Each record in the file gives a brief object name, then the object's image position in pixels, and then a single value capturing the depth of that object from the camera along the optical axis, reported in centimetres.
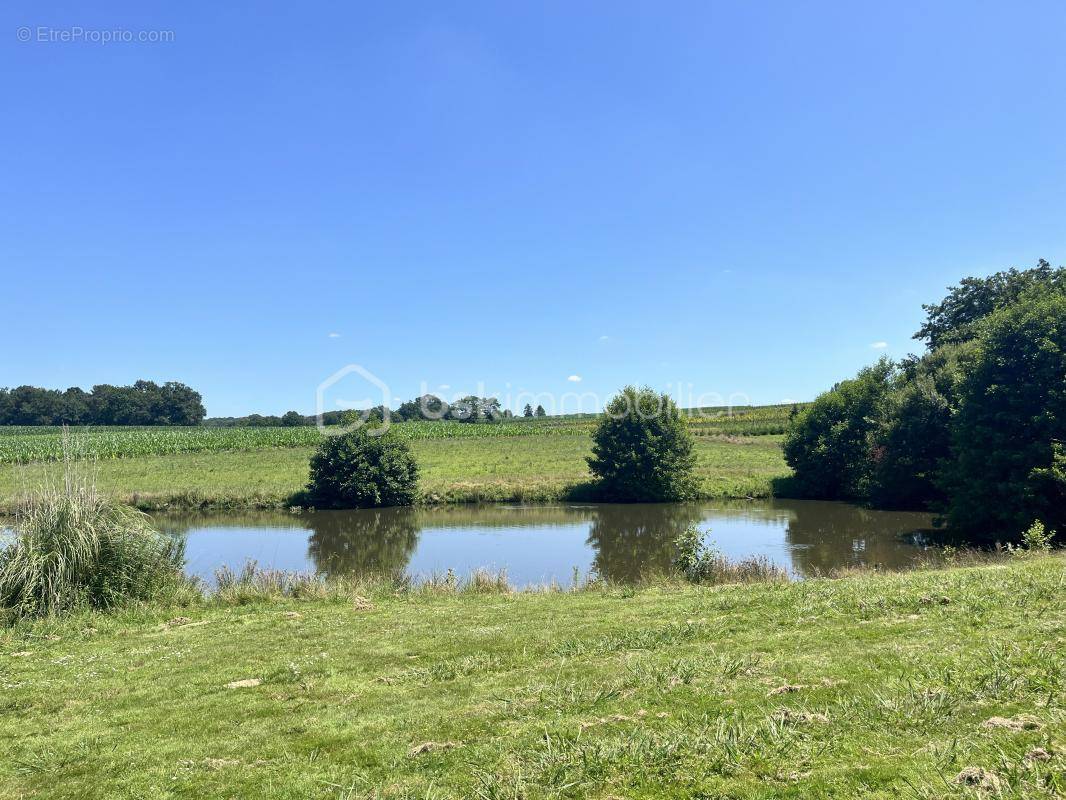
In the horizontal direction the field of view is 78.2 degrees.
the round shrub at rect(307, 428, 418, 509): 3369
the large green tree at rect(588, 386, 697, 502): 3528
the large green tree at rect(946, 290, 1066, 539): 1906
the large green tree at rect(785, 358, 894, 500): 3547
